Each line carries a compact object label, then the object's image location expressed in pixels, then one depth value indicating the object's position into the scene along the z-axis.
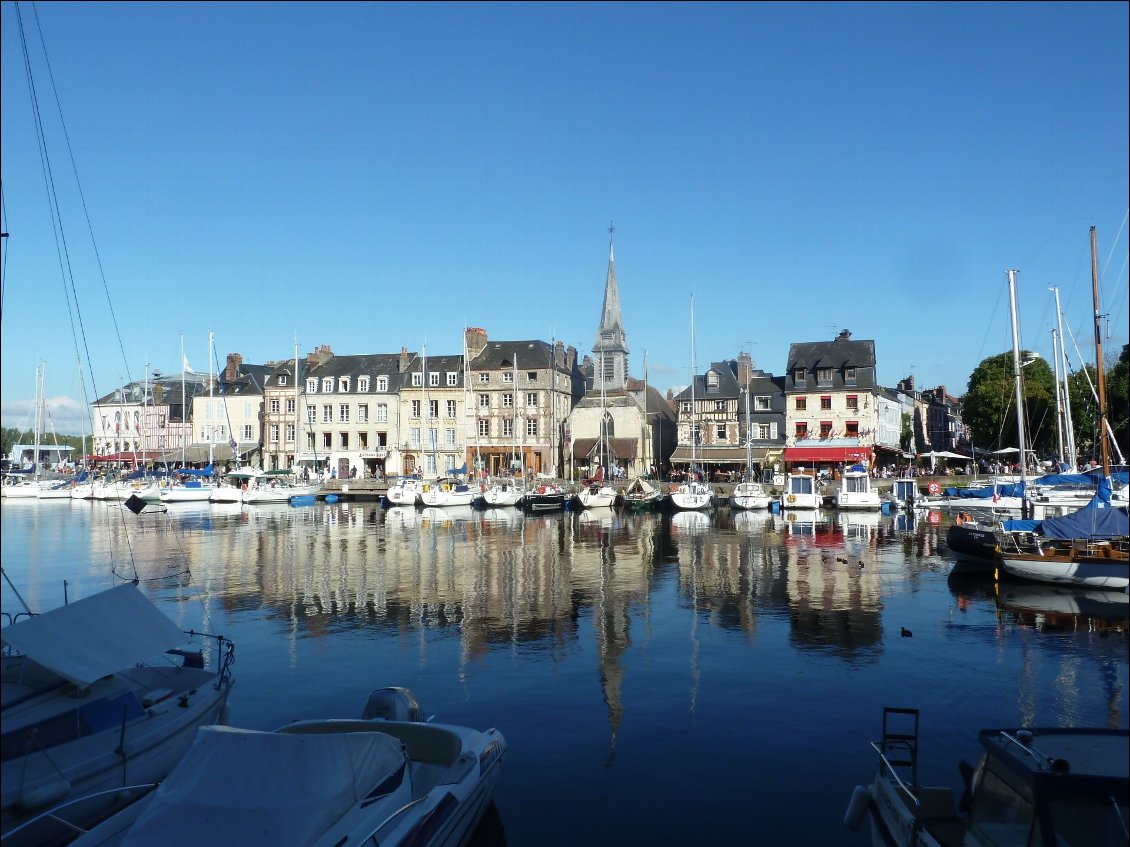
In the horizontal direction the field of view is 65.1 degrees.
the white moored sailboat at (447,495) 68.94
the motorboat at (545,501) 67.19
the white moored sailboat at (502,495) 68.62
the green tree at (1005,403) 74.12
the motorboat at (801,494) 64.12
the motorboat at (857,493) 62.86
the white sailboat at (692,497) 64.06
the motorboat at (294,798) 9.12
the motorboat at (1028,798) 6.68
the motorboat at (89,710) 10.94
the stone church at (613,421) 82.44
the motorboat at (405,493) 70.88
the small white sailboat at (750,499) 63.34
